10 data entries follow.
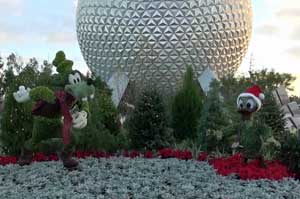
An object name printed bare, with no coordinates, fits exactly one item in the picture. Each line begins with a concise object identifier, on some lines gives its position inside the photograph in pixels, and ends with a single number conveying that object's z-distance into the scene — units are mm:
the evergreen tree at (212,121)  11062
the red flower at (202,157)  9390
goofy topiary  7992
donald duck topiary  8414
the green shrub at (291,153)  9336
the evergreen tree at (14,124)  10328
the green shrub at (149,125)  11445
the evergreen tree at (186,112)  13961
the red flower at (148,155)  9719
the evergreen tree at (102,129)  10461
